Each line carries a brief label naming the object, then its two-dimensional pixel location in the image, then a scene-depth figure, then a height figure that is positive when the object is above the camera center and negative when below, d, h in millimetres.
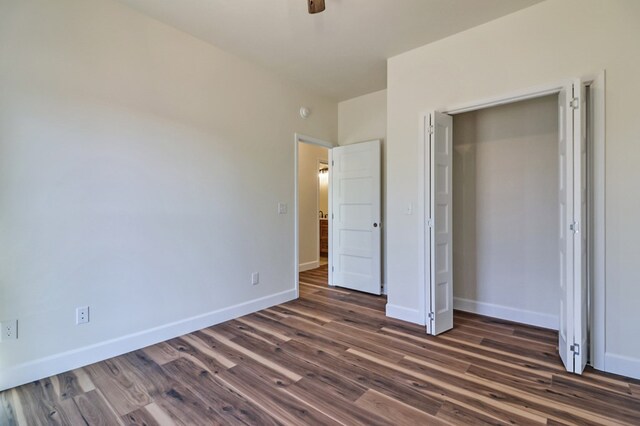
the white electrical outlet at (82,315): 2180 -774
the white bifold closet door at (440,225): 2695 -144
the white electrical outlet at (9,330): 1897 -771
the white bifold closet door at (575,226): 2014 -118
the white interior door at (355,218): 4004 -105
